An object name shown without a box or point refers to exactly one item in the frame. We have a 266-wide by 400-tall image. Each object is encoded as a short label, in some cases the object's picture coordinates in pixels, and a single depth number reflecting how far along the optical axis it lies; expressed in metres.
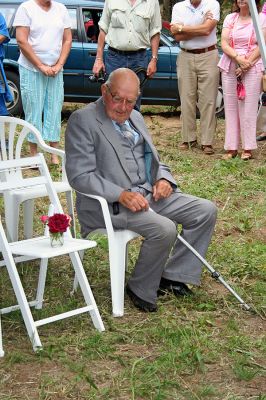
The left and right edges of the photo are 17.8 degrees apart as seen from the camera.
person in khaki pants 9.28
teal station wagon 11.46
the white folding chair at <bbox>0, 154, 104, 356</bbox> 4.57
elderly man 5.05
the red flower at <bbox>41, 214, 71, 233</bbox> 4.73
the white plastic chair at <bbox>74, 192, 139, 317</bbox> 5.01
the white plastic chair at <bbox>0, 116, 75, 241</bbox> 5.78
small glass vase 4.75
